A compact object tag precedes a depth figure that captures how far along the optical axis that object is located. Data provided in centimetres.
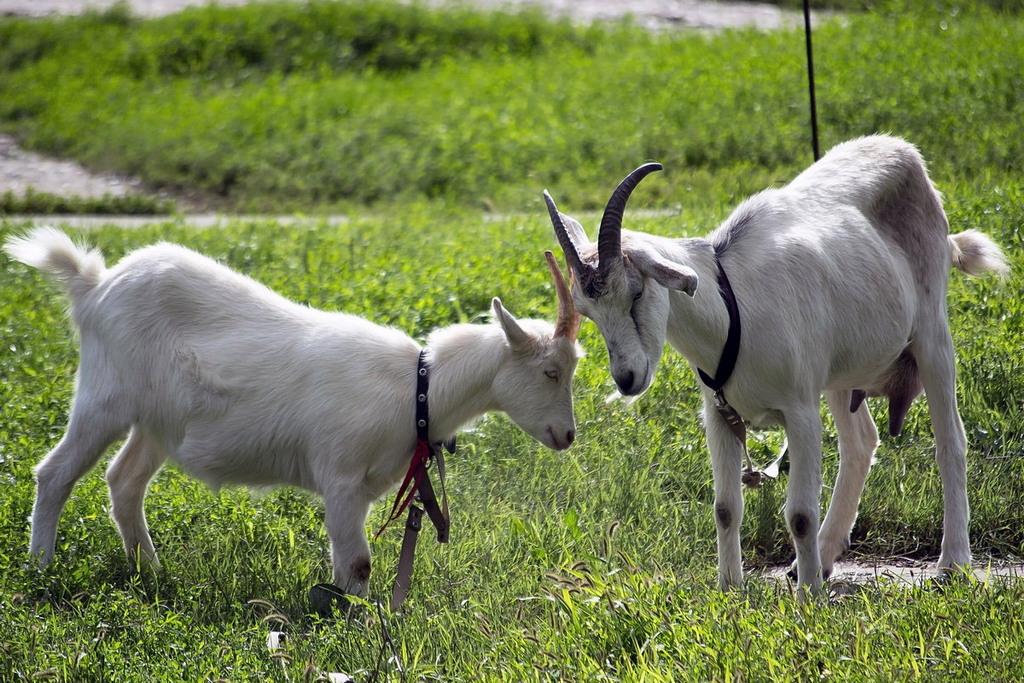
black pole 1215
